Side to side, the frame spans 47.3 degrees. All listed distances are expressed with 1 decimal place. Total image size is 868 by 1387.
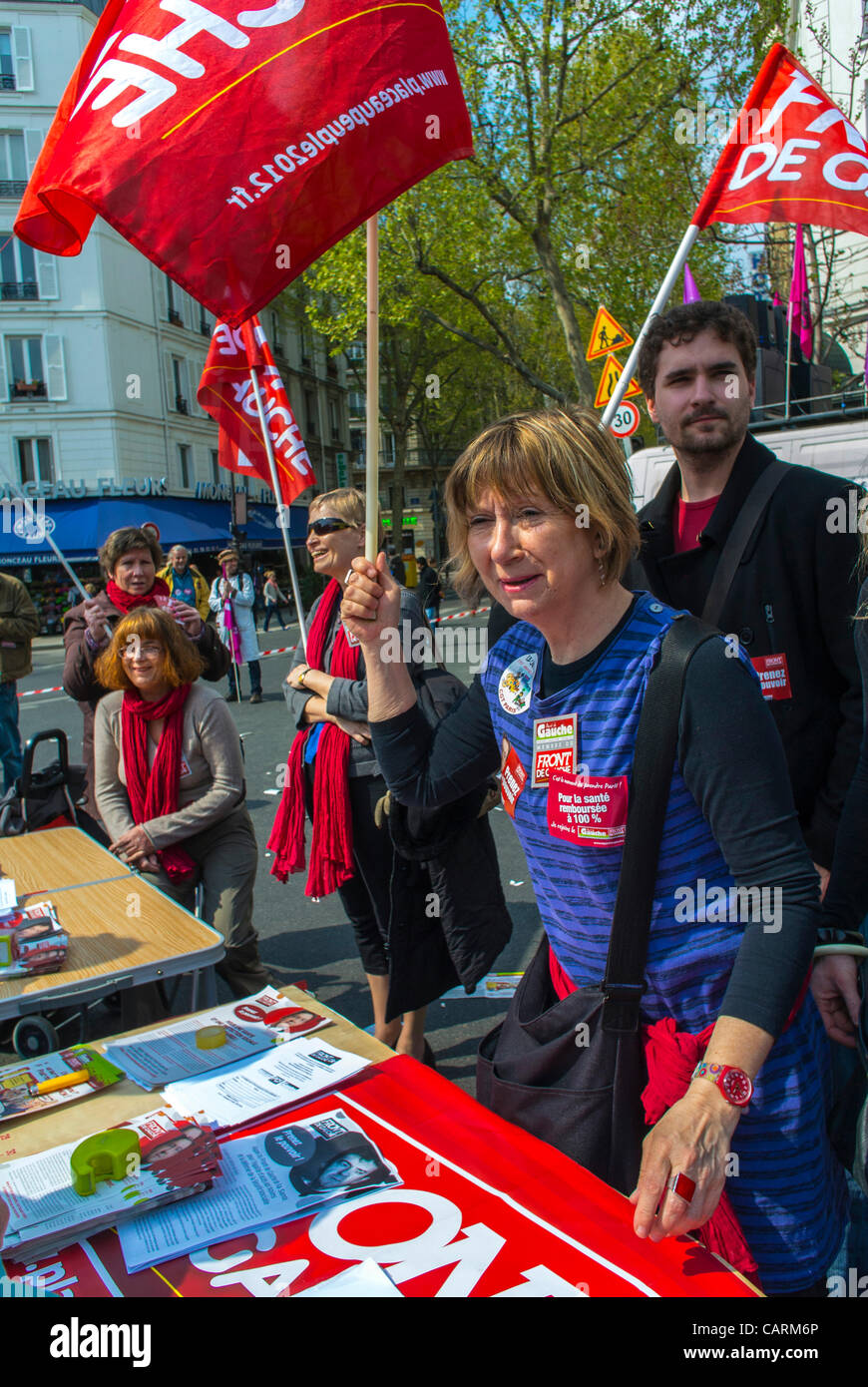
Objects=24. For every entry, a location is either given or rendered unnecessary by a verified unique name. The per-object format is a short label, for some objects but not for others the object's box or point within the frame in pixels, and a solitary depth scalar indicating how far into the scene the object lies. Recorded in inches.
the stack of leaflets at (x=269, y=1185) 58.6
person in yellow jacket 378.8
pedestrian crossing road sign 369.2
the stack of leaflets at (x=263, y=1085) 73.0
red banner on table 53.4
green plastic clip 62.5
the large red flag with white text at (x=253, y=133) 76.8
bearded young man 87.3
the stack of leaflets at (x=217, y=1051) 81.0
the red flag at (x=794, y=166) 134.9
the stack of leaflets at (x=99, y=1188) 58.9
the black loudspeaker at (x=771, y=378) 456.8
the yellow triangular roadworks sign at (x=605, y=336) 366.6
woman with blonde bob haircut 53.6
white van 339.3
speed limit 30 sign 362.0
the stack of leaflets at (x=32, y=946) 105.8
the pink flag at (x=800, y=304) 367.6
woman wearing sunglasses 138.4
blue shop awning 1091.9
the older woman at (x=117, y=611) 189.8
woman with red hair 150.6
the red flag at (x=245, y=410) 191.0
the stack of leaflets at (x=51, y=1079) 76.9
